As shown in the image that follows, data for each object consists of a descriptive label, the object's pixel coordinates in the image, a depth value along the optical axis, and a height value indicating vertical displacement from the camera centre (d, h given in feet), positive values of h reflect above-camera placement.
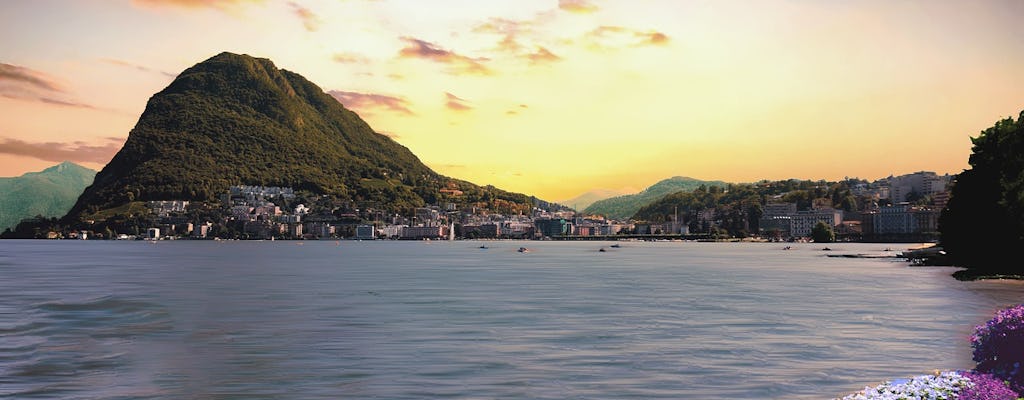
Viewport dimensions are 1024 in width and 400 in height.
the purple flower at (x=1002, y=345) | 52.34 -6.09
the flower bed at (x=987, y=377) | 45.03 -7.21
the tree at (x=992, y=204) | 208.95 +9.52
